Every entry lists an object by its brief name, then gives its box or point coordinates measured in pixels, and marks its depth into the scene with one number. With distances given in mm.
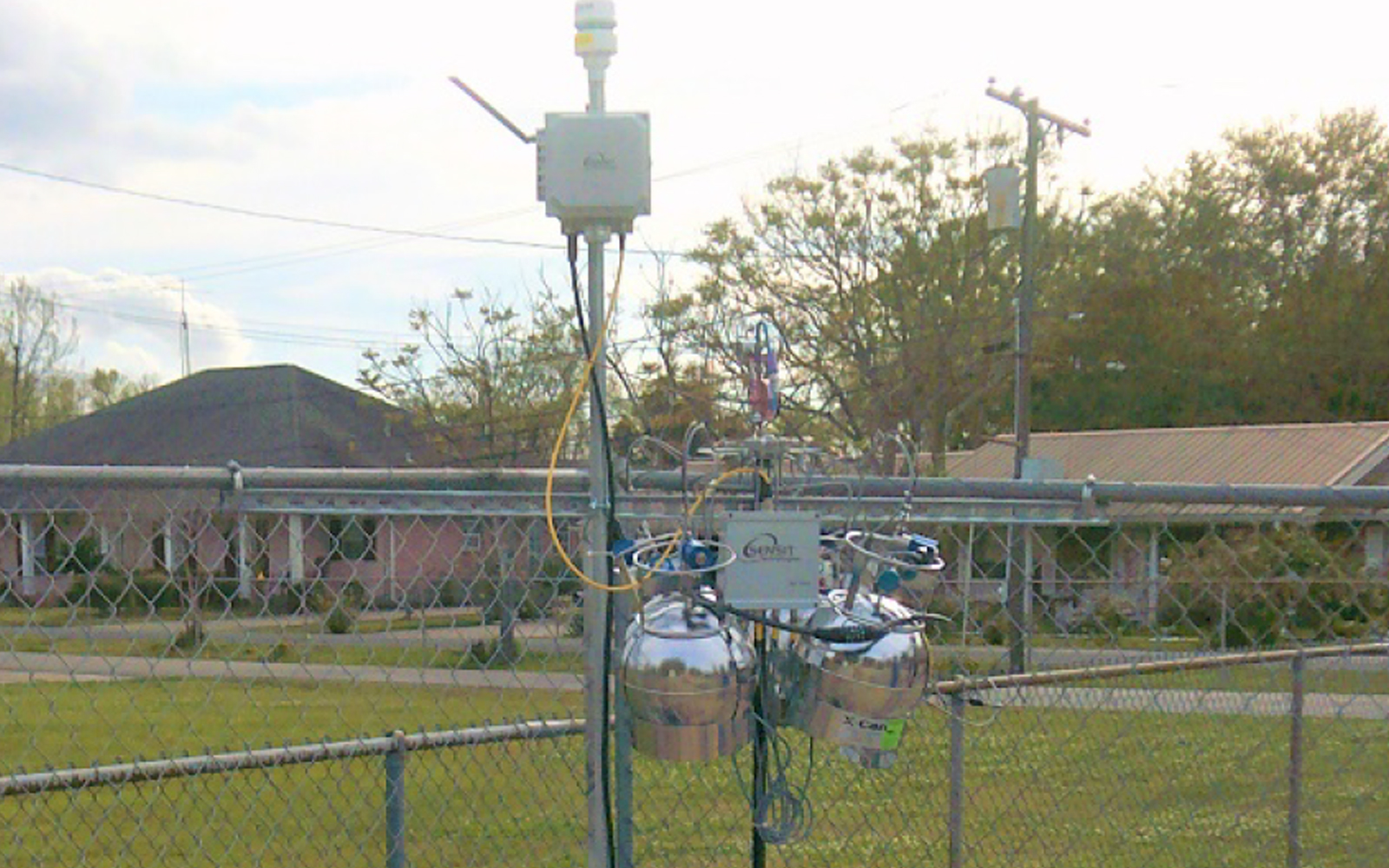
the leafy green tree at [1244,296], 35844
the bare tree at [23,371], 48500
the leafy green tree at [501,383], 25016
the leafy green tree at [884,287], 27422
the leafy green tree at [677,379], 22719
